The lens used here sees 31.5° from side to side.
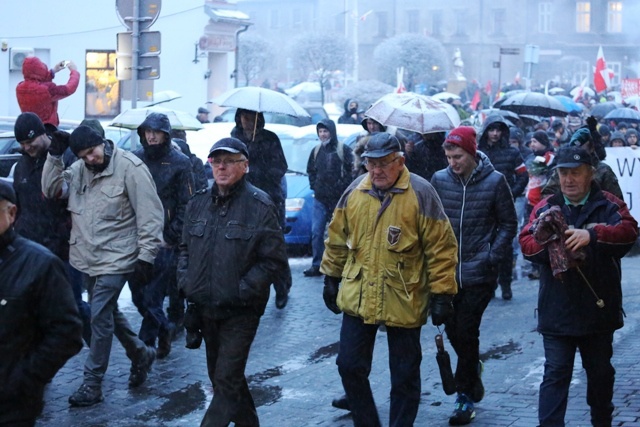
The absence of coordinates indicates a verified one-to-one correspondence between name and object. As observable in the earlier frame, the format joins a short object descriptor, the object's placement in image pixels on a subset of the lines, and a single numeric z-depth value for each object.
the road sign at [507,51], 29.11
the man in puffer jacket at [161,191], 8.38
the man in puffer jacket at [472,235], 7.18
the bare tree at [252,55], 47.09
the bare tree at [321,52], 49.16
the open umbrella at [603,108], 27.82
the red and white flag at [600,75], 28.14
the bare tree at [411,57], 51.22
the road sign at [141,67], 13.31
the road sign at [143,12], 13.27
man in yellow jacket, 6.18
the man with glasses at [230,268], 6.17
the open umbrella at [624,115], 23.20
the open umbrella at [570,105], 28.47
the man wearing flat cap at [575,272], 5.98
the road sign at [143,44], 13.24
